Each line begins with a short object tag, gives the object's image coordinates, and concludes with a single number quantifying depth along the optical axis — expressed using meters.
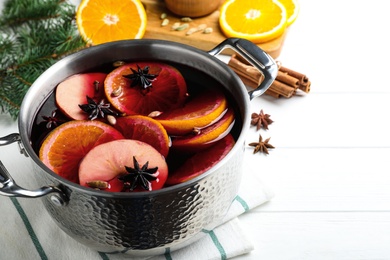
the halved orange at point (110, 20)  0.98
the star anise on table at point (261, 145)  0.86
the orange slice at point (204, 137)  0.74
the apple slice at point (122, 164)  0.69
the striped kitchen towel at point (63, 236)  0.75
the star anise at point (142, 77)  0.78
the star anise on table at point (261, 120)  0.88
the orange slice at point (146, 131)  0.73
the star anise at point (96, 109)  0.75
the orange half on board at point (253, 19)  0.98
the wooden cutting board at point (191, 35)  0.98
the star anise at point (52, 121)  0.75
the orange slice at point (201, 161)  0.71
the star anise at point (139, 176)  0.68
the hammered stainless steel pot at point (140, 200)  0.66
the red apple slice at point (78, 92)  0.77
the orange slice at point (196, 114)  0.74
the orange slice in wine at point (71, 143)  0.71
